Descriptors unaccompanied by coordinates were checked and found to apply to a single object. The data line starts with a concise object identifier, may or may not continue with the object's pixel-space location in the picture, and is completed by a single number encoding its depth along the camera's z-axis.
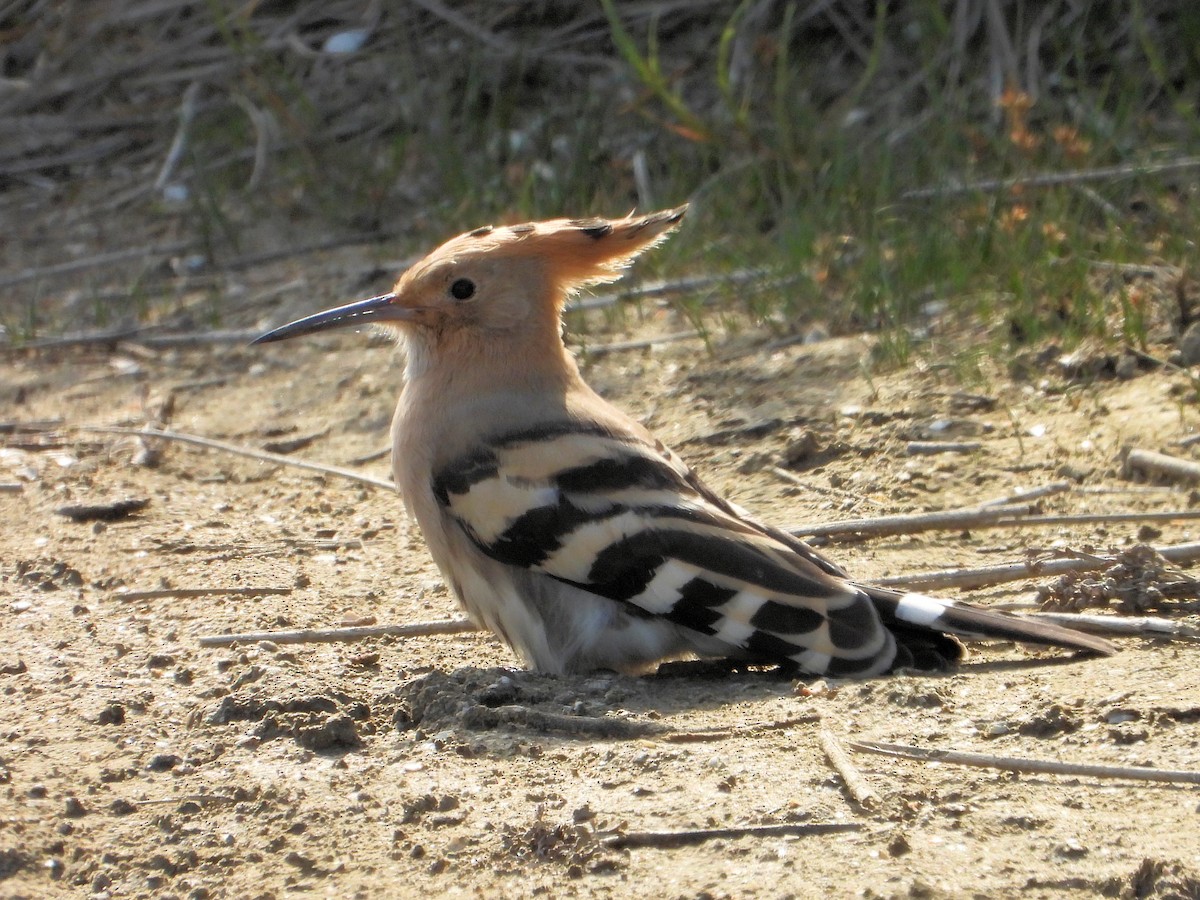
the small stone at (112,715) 4.90
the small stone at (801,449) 7.59
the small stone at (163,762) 4.57
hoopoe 5.33
